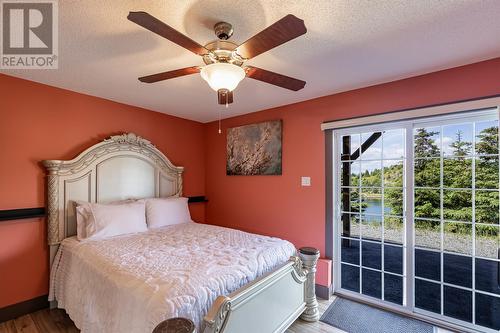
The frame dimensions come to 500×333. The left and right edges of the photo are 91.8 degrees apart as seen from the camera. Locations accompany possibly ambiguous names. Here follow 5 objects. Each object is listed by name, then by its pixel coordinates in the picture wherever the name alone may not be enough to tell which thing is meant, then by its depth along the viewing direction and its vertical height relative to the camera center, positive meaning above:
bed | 1.43 -0.76
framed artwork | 3.38 +0.24
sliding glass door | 2.14 -0.51
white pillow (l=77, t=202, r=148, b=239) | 2.47 -0.59
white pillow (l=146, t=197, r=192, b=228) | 3.03 -0.60
